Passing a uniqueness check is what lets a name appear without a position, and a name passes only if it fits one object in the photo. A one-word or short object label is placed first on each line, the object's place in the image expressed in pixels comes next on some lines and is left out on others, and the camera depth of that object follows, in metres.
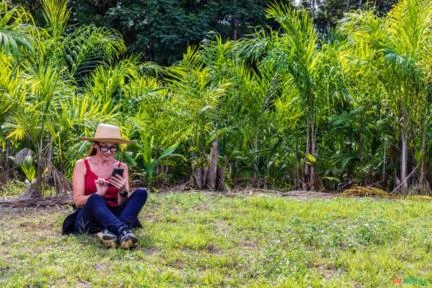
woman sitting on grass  3.83
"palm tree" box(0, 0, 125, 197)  5.37
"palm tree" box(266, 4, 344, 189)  6.52
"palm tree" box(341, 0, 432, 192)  6.06
